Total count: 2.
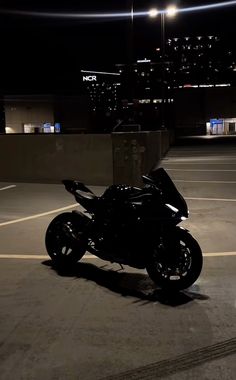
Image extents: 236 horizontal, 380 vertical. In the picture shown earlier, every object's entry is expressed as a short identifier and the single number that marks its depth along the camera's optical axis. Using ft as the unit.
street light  90.17
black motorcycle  19.58
